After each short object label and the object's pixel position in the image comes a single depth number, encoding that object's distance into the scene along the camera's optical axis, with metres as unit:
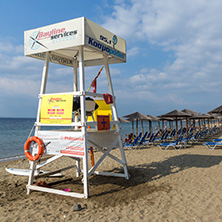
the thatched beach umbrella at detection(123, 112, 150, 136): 16.68
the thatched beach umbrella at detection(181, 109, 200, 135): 18.22
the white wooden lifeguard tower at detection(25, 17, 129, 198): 5.02
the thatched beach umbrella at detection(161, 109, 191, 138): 14.10
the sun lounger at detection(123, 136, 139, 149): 13.48
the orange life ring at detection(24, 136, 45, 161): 5.36
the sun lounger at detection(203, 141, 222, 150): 11.95
